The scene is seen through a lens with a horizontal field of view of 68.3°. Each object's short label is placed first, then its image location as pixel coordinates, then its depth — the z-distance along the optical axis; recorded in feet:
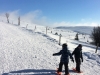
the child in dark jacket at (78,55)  15.91
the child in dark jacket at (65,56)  14.01
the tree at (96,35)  80.74
